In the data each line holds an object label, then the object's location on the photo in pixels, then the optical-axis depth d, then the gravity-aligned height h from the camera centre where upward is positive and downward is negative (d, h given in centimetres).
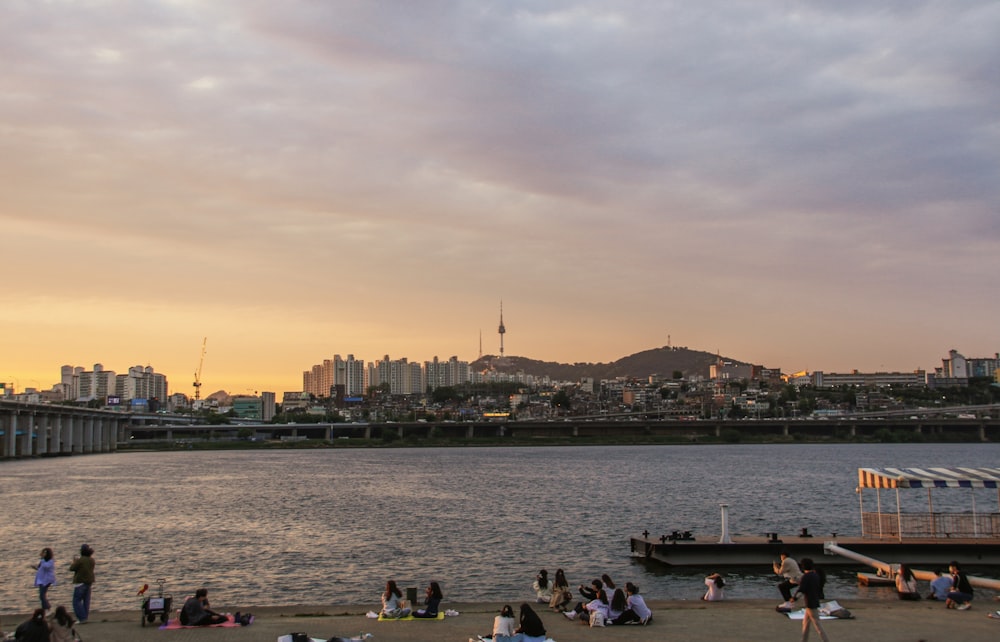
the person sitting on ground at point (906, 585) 3034 -569
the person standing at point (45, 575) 2834 -448
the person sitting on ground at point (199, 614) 2591 -524
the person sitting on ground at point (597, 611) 2567 -539
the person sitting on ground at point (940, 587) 2956 -564
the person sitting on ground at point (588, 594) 2686 -548
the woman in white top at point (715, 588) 3106 -581
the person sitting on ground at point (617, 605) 2564 -518
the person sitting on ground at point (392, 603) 2714 -532
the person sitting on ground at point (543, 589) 3003 -556
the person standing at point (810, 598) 2105 -425
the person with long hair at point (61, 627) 2189 -471
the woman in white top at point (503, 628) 2284 -515
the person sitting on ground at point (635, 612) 2567 -540
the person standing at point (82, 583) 2688 -459
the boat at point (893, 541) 4172 -605
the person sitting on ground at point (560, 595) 2824 -541
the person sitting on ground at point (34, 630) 2112 -458
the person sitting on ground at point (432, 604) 2716 -535
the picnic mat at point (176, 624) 2562 -550
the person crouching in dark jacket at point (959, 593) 2730 -541
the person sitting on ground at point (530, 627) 2286 -513
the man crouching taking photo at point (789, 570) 3093 -524
